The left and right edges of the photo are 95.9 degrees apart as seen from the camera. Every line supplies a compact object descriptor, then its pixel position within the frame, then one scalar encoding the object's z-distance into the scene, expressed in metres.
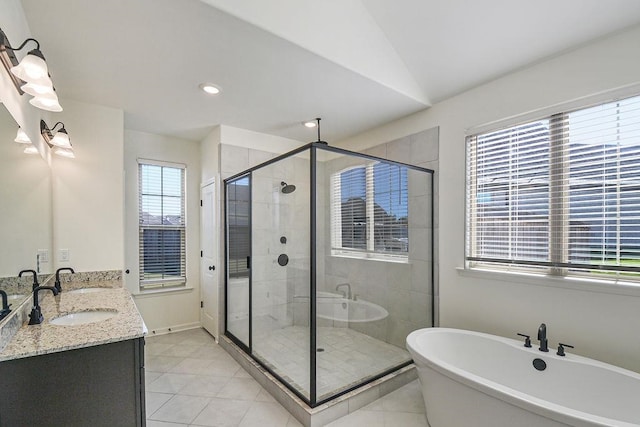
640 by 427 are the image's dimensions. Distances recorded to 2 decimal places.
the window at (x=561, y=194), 1.87
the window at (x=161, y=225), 3.78
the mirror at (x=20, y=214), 1.48
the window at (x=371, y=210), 2.72
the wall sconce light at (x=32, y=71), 1.29
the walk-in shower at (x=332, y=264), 2.39
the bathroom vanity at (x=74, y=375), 1.26
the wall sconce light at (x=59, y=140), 2.25
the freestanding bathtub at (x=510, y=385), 1.54
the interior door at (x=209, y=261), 3.65
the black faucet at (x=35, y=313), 1.64
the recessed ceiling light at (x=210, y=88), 2.50
